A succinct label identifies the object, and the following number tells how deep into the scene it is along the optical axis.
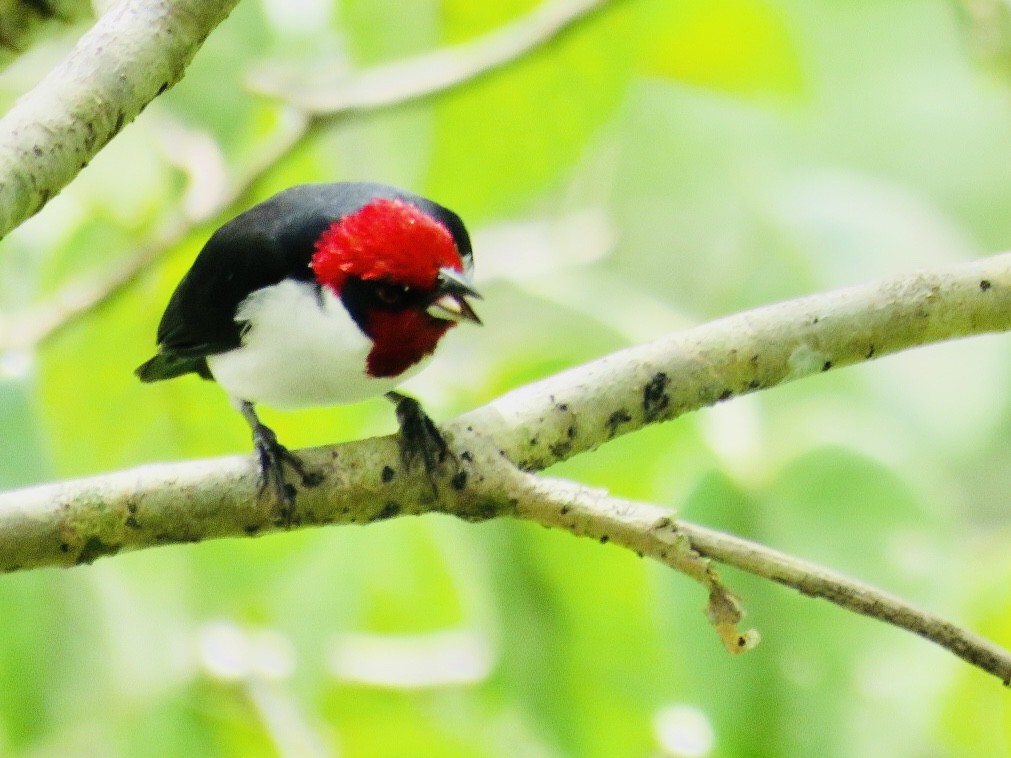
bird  4.67
